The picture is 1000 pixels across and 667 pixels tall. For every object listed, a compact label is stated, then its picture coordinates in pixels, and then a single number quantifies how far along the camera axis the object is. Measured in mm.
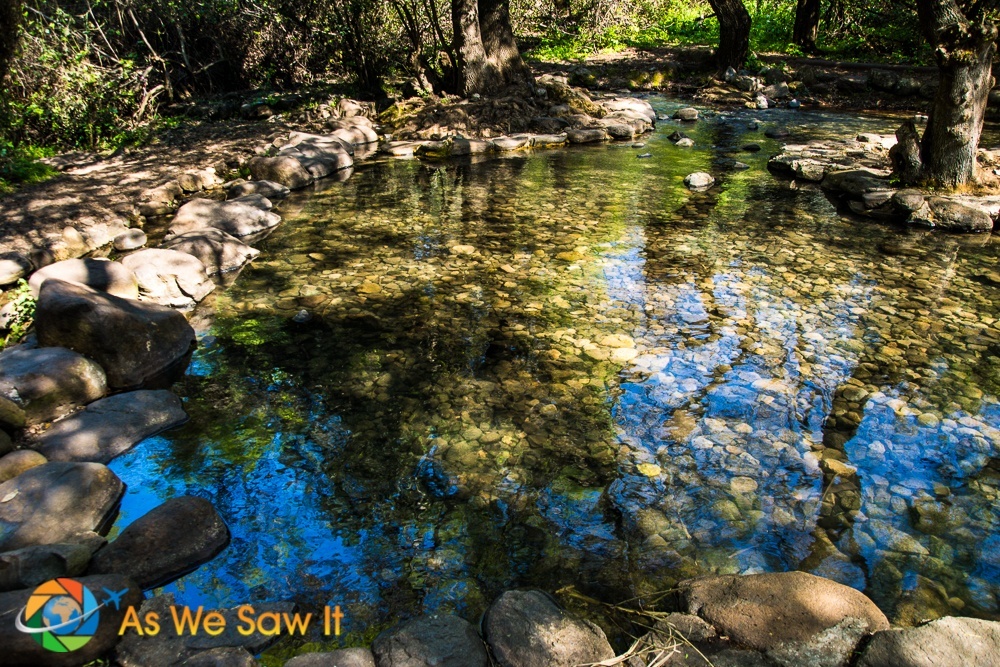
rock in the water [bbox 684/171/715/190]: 8984
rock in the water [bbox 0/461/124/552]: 2986
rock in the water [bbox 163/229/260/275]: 6289
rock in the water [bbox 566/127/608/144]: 11906
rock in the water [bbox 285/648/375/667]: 2434
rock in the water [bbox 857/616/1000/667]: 2332
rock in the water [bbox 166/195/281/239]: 7125
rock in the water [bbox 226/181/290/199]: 8750
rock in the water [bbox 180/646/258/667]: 2414
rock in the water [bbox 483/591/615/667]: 2504
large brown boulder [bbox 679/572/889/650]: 2570
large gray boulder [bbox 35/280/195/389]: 4316
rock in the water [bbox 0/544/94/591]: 2566
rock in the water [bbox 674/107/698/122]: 14164
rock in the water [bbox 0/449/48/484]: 3330
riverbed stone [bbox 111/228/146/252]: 7008
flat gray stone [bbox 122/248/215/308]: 5520
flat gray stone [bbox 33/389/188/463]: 3707
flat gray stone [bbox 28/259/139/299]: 5230
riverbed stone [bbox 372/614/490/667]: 2496
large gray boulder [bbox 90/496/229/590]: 2889
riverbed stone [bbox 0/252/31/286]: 5629
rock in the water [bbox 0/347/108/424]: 3904
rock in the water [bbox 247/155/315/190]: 9266
